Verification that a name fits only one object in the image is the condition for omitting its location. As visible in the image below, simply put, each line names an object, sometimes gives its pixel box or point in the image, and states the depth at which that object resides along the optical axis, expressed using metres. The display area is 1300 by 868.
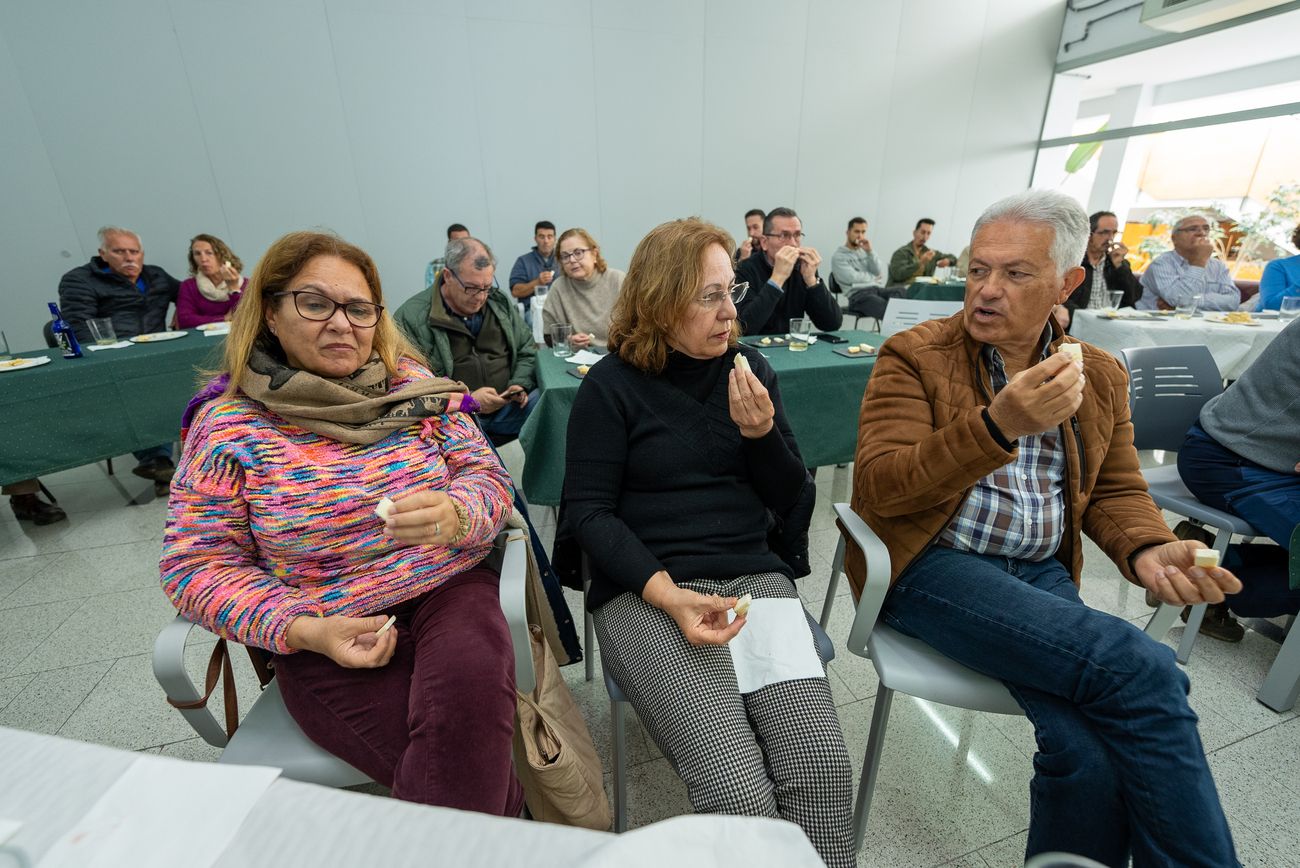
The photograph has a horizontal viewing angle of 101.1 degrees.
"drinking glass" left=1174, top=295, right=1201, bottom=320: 3.79
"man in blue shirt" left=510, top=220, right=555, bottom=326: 5.04
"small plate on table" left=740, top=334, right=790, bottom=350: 2.88
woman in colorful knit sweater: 0.96
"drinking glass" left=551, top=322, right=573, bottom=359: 2.72
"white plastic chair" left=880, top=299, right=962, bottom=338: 2.38
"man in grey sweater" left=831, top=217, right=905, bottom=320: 6.16
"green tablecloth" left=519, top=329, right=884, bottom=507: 2.22
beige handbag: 1.04
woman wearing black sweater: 1.07
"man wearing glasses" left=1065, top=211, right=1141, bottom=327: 4.14
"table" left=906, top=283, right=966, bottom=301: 5.12
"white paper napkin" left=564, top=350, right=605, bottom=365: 2.50
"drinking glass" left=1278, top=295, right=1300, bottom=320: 3.67
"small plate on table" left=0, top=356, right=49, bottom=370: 2.51
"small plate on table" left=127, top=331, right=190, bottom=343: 3.13
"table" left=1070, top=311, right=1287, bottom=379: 3.39
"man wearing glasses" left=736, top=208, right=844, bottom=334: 2.88
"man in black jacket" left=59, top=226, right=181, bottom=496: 3.36
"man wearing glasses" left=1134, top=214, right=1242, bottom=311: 4.11
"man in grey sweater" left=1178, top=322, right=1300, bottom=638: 1.63
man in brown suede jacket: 0.93
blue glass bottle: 2.75
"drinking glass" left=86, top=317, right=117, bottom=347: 3.05
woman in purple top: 3.80
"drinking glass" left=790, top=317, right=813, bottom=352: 2.79
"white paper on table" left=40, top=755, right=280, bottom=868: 0.45
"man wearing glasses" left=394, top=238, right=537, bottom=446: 2.37
